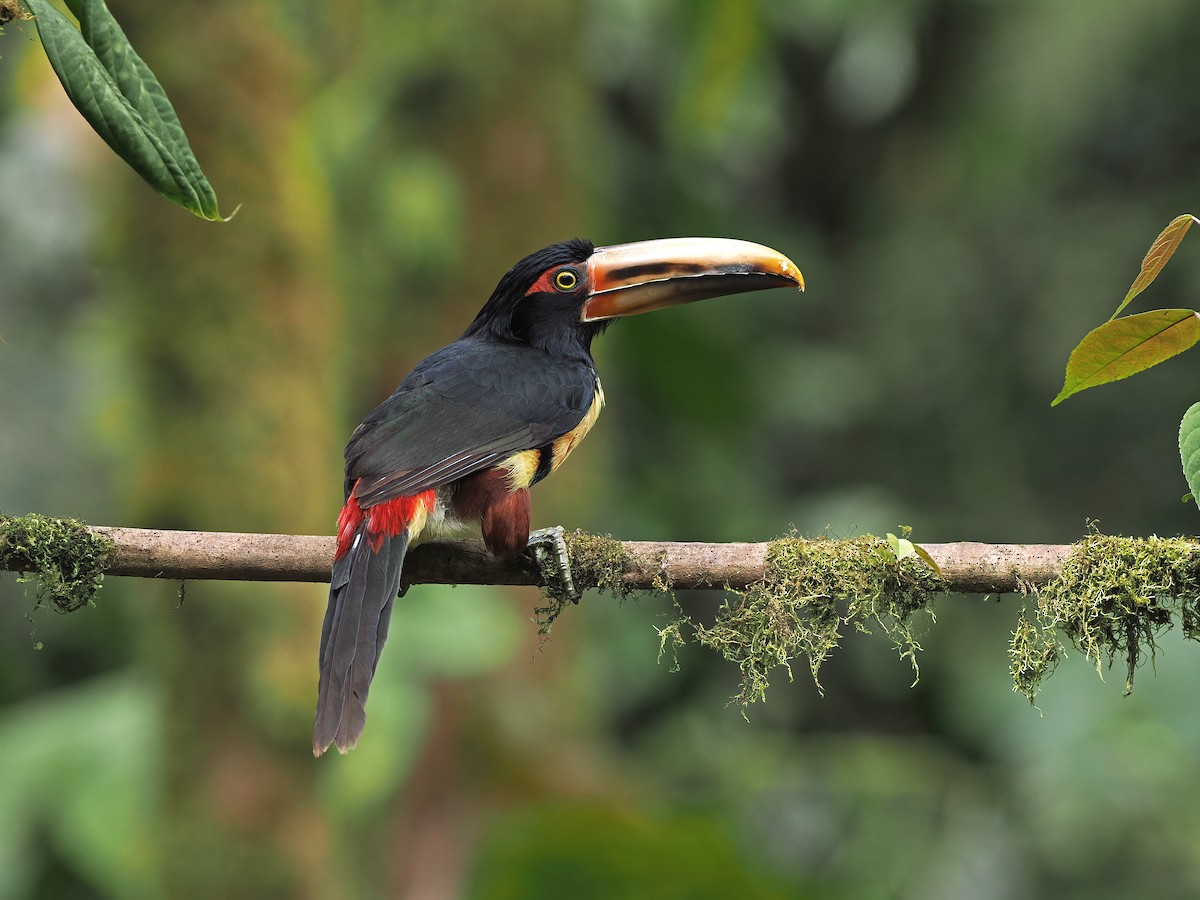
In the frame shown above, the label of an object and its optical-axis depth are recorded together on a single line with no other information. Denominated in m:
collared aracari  11.00
